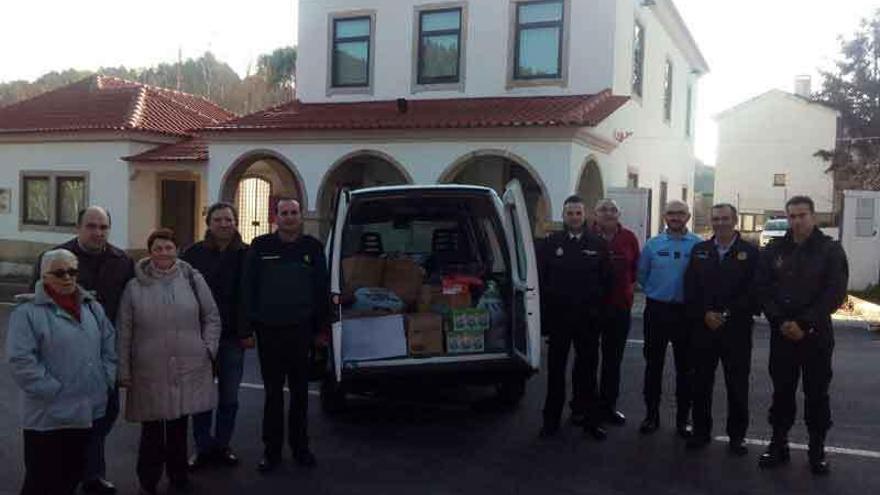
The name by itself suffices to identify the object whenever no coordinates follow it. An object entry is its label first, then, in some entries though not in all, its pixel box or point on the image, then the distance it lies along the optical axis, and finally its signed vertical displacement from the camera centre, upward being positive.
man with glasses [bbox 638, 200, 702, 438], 6.10 -0.76
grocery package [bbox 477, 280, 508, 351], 6.21 -0.91
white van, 5.85 -0.80
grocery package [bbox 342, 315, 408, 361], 6.10 -1.05
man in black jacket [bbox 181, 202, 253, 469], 5.30 -0.77
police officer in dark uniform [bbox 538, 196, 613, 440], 6.04 -0.67
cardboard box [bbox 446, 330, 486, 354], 6.12 -1.07
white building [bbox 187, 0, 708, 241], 14.77 +2.07
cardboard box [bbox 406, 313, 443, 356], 6.11 -1.02
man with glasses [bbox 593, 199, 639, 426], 6.41 -0.78
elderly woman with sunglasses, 4.06 -0.92
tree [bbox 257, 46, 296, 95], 41.81 +6.81
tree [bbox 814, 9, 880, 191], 37.34 +5.70
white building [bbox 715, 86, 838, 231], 43.69 +3.13
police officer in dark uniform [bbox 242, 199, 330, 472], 5.27 -0.75
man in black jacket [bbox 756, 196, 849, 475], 5.26 -0.67
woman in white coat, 4.71 -0.93
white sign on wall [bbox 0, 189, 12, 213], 20.87 -0.30
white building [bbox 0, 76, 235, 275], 19.16 +0.48
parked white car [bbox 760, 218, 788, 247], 30.84 -0.68
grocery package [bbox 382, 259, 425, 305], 6.55 -0.64
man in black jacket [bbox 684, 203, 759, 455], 5.69 -0.76
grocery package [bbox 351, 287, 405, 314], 6.36 -0.81
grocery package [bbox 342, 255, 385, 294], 6.65 -0.60
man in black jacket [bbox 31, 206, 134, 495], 4.72 -0.46
